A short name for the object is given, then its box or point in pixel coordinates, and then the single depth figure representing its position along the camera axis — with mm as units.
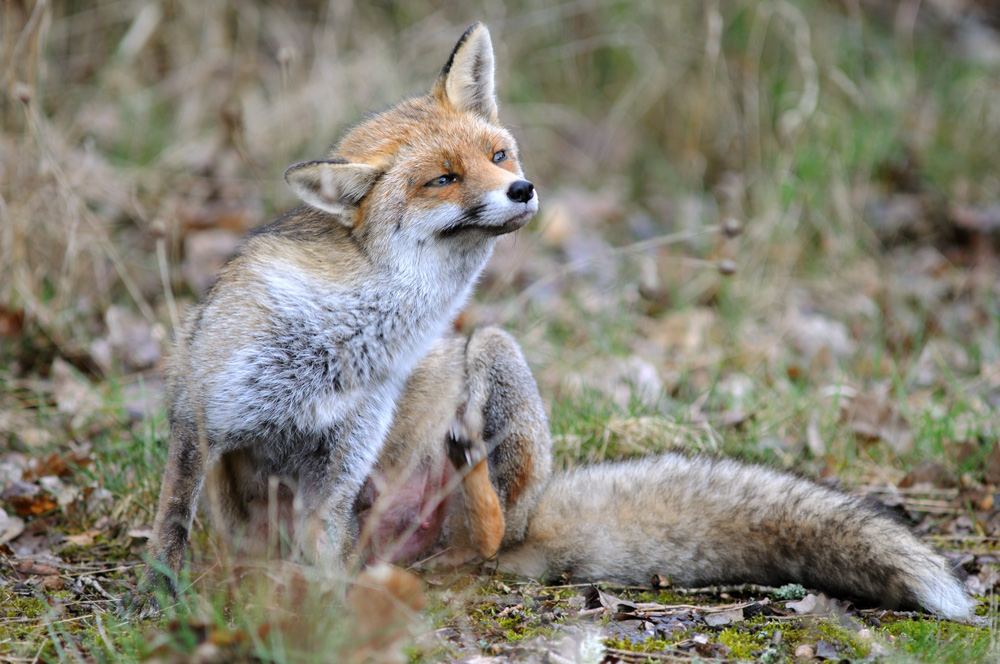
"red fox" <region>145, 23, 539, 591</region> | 7762
